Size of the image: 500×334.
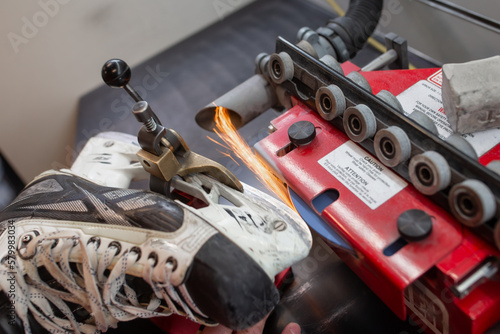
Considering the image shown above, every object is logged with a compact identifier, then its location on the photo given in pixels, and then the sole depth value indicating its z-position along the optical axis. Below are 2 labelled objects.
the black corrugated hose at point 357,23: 0.80
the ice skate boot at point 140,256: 0.62
